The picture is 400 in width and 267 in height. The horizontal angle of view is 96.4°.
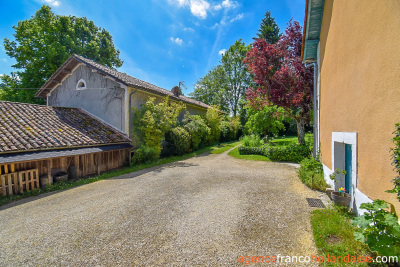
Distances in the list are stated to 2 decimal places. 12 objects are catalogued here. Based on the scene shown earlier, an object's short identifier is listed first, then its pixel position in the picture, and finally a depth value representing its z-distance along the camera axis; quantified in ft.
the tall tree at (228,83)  117.80
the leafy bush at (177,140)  44.62
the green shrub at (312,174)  20.17
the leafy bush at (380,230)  7.77
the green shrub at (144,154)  36.65
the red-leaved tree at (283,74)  35.53
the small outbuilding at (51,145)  22.07
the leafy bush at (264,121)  51.72
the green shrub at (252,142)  44.96
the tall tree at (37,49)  61.05
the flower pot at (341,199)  13.98
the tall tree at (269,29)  91.40
